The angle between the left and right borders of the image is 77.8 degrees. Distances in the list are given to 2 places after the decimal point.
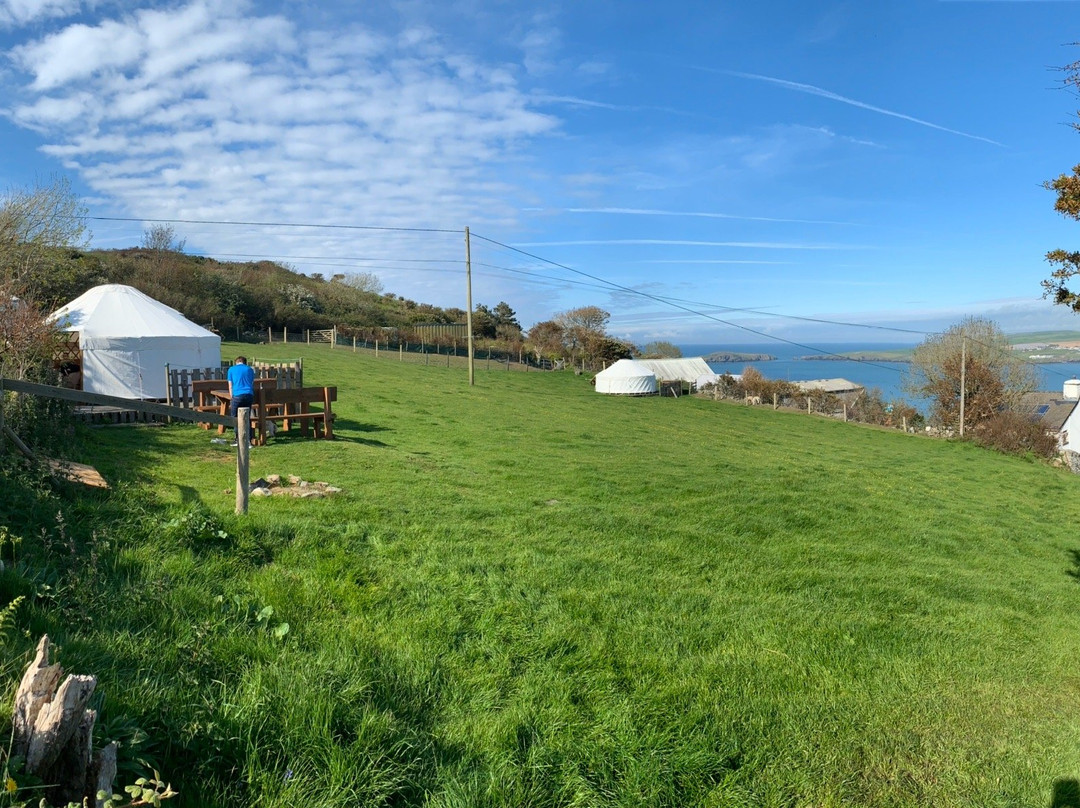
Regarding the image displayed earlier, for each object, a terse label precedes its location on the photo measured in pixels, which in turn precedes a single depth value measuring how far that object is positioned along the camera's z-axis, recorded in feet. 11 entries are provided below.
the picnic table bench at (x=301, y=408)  38.27
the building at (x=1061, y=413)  158.51
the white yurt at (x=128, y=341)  59.16
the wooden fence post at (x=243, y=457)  19.89
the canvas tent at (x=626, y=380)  148.46
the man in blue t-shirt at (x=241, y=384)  37.96
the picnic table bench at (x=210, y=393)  43.91
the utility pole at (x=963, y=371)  130.11
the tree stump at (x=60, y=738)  6.93
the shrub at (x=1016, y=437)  106.42
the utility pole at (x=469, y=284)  107.65
